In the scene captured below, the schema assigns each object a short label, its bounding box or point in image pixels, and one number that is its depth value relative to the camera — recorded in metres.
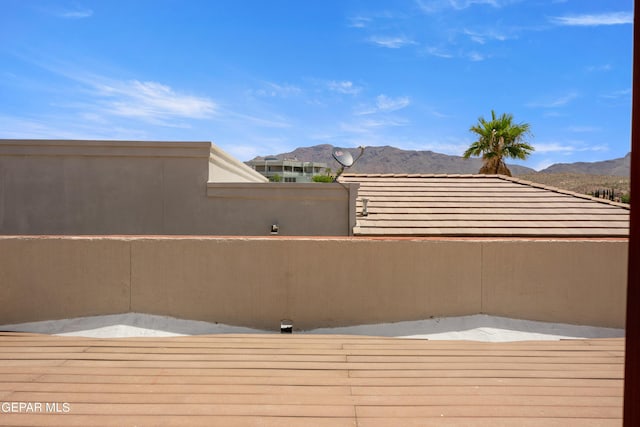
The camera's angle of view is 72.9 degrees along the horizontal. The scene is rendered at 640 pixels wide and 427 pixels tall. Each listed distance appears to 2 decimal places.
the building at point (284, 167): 98.41
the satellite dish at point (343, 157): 12.72
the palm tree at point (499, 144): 28.52
